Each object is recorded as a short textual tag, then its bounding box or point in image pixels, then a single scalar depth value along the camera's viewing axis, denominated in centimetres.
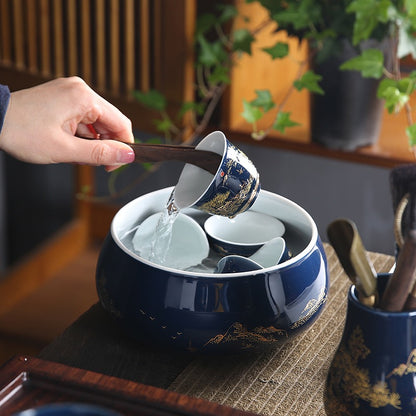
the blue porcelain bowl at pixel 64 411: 60
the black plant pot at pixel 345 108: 135
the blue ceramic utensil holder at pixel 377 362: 65
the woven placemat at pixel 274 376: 73
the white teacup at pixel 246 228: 84
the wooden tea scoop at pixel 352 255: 63
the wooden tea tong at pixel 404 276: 62
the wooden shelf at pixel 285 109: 144
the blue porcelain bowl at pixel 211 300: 73
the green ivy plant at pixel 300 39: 119
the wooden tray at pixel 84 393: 65
